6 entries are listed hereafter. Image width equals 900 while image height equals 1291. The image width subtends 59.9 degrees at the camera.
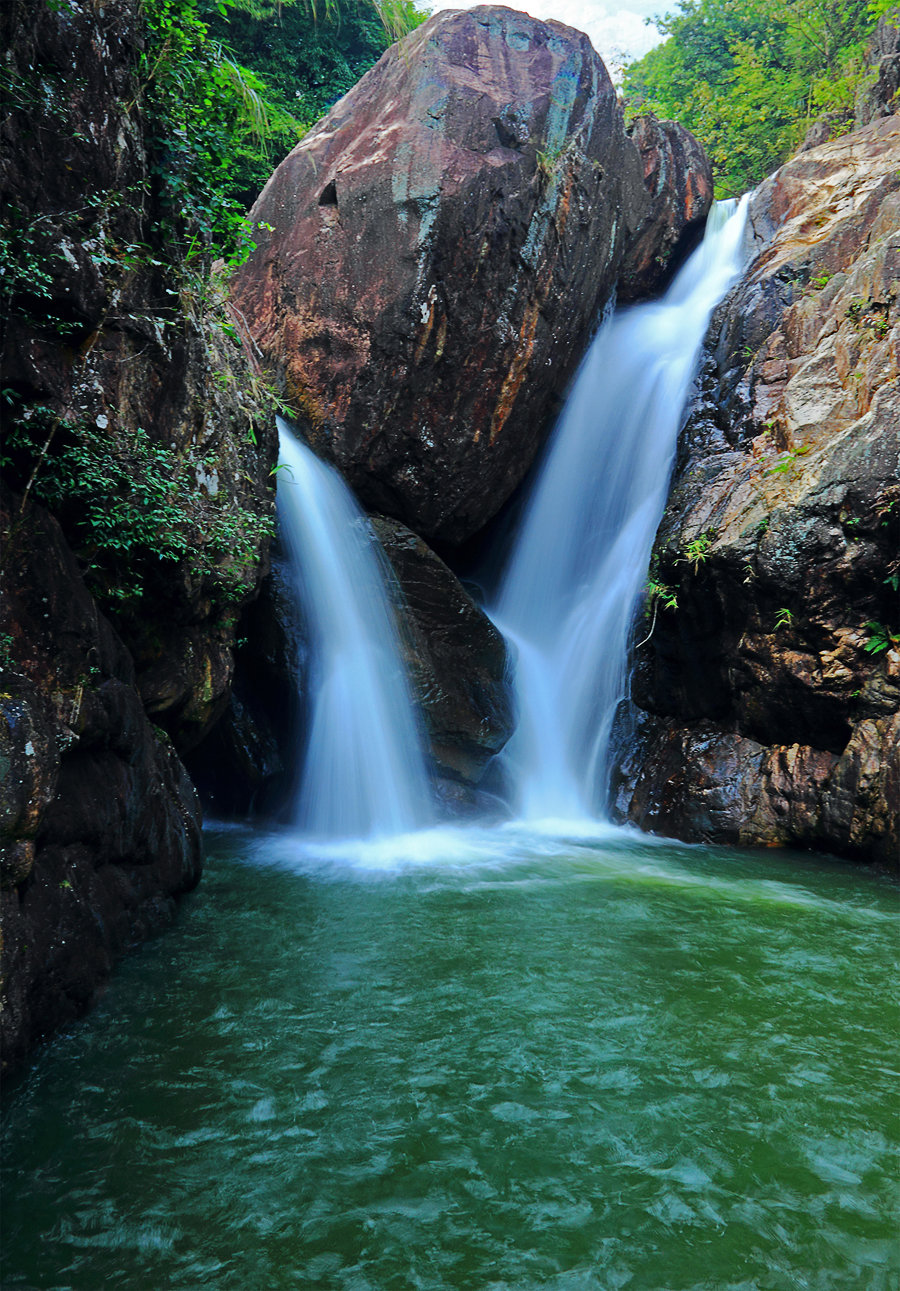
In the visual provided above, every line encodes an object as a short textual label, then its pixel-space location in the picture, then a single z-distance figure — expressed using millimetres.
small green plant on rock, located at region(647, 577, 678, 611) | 9172
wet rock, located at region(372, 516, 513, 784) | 9445
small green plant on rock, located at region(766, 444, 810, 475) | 8352
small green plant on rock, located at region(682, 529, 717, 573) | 8688
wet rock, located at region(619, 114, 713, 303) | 13680
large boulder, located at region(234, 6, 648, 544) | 9703
